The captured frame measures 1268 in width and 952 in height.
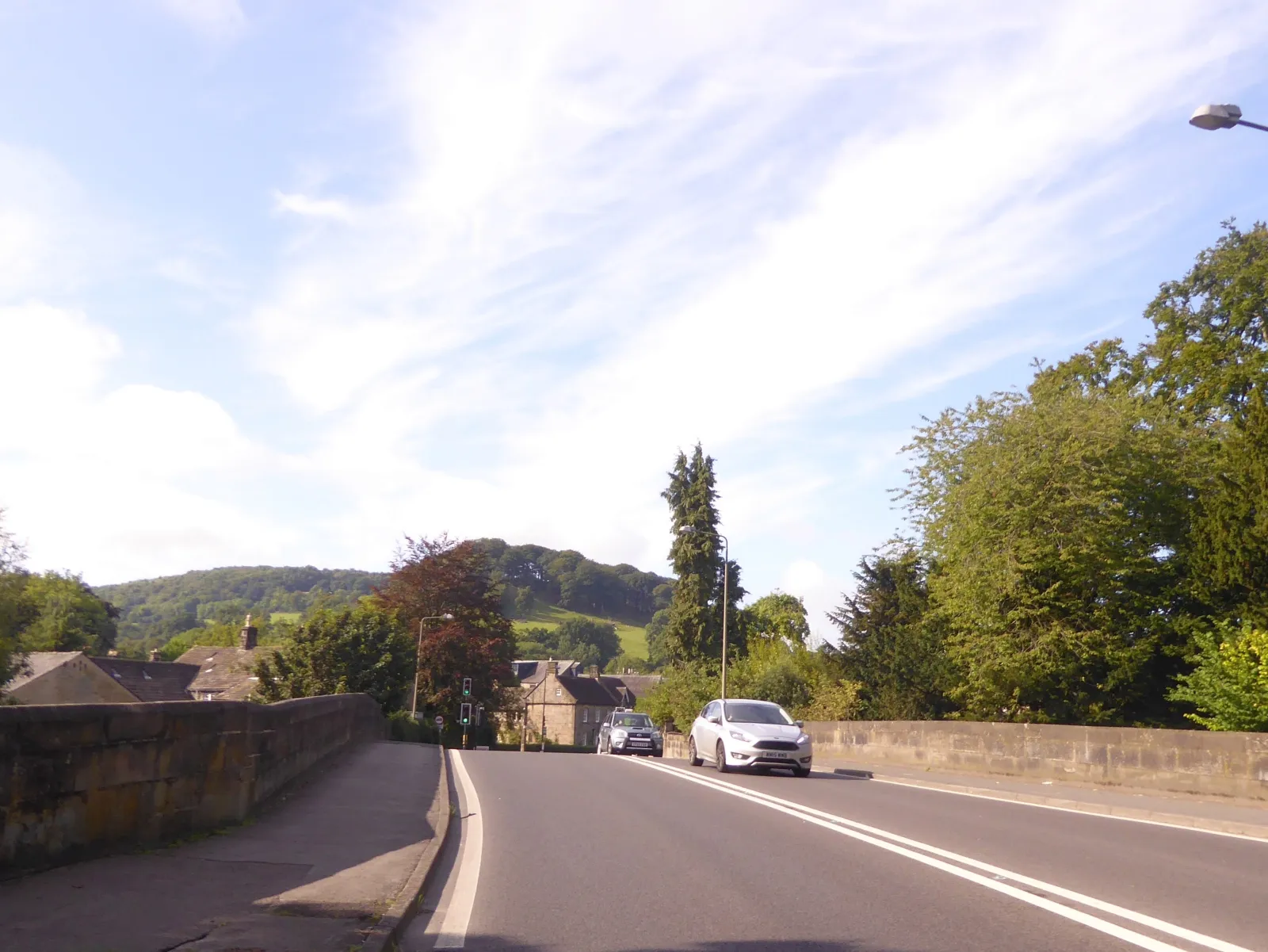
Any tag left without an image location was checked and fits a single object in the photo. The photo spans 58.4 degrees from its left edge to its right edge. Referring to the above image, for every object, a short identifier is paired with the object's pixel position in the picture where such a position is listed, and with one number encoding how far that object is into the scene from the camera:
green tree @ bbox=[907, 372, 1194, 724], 25.42
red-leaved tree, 57.47
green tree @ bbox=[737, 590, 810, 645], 88.88
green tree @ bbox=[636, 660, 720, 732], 51.12
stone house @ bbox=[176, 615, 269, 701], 70.94
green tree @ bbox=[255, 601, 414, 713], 43.69
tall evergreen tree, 62.84
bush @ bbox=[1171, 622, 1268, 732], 18.61
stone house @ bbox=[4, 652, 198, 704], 57.16
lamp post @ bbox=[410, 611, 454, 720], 49.89
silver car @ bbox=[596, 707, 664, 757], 37.47
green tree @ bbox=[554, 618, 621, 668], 173.75
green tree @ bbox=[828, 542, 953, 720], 30.20
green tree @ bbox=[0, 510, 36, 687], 31.64
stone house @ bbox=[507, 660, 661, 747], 115.31
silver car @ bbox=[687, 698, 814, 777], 21.14
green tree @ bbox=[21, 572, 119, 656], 95.25
